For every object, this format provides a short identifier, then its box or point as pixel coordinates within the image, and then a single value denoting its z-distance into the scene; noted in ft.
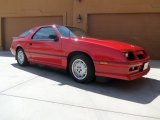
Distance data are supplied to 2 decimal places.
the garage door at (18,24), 40.93
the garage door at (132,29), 33.88
